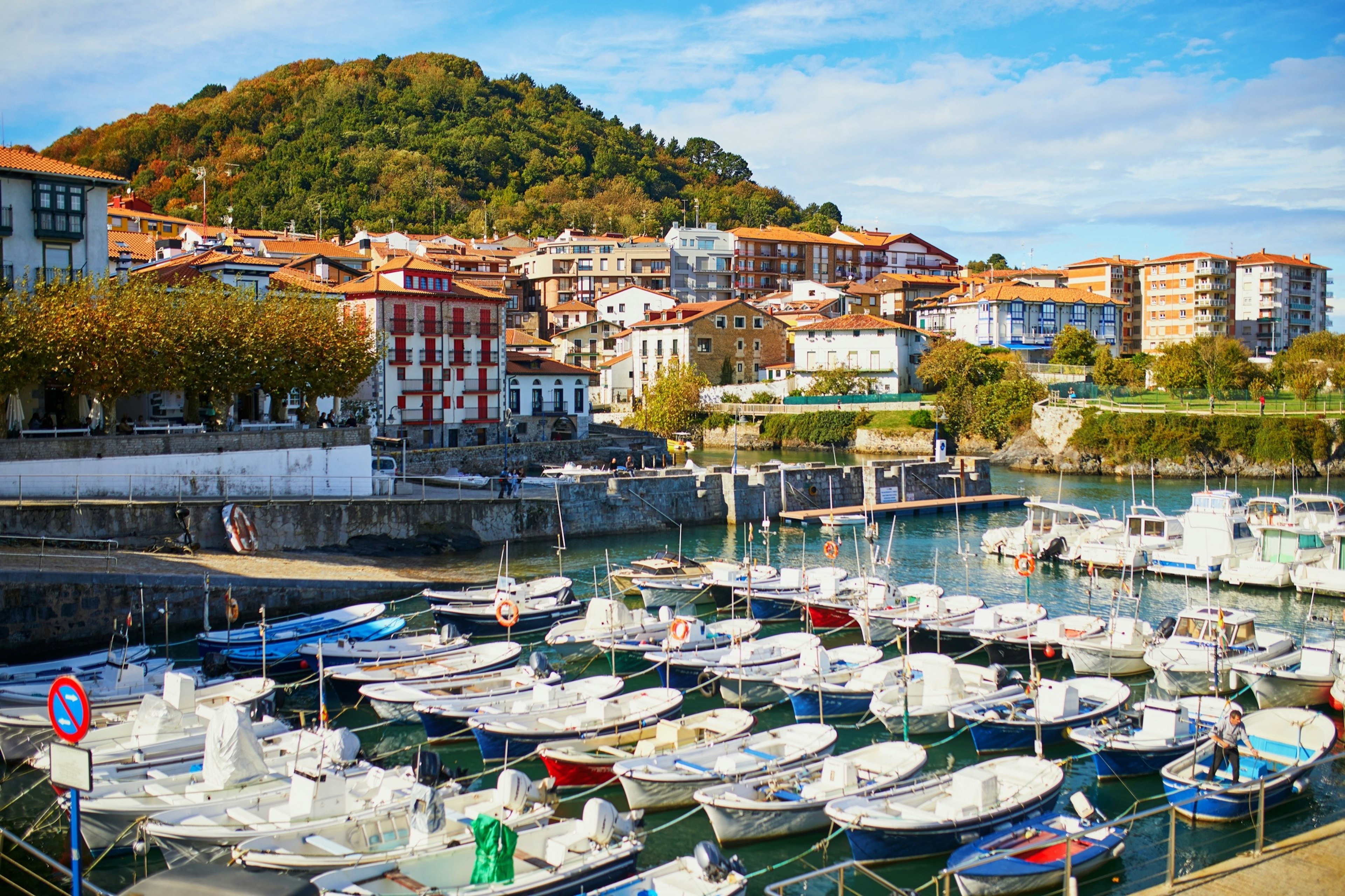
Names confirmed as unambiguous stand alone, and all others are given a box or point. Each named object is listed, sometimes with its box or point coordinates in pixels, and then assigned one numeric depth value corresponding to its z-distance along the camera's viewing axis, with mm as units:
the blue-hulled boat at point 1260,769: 18016
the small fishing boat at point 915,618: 29266
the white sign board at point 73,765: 11156
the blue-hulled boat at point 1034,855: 15656
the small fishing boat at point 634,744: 19516
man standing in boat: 18234
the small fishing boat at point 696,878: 14250
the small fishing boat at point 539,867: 14336
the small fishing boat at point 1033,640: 27594
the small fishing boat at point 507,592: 32219
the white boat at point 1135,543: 38625
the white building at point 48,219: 42219
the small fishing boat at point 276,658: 26031
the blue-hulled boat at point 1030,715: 21230
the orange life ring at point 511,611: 27359
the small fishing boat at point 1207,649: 24875
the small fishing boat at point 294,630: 26523
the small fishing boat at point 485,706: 21766
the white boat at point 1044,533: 41469
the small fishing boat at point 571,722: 20562
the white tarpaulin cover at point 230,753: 17672
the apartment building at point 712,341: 89375
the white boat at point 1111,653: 26375
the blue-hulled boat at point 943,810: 16359
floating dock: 50594
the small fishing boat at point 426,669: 24469
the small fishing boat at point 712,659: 24891
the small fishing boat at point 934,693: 21984
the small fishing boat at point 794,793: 17266
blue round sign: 14891
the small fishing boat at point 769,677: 23812
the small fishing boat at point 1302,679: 23516
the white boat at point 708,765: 18375
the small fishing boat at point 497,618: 30656
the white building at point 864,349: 88500
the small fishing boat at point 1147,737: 19797
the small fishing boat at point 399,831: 15156
